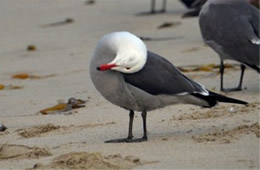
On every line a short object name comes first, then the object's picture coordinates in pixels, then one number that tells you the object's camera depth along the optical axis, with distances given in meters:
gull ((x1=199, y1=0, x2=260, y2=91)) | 13.98
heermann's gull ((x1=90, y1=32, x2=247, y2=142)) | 10.02
